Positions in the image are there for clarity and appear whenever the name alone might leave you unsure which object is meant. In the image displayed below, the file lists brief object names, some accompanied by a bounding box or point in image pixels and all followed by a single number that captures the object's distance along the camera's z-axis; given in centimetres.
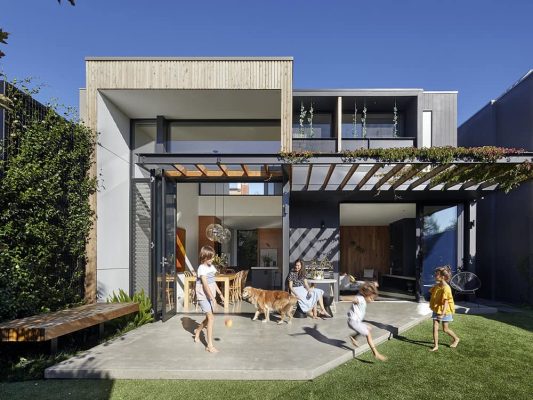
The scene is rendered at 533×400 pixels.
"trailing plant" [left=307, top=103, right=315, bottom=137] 1022
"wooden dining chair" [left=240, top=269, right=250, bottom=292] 1051
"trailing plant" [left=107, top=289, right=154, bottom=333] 691
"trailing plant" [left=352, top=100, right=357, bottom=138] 1052
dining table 844
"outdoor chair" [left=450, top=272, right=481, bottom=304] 873
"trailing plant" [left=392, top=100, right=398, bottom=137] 1048
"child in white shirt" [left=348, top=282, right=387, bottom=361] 497
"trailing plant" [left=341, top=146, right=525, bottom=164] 614
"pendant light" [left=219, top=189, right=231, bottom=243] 1100
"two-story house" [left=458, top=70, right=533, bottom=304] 1008
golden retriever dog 692
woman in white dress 723
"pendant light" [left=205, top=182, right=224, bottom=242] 1091
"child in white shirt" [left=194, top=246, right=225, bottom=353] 526
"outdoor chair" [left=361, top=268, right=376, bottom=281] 1376
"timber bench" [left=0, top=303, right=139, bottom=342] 464
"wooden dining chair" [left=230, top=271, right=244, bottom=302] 961
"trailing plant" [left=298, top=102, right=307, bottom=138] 1033
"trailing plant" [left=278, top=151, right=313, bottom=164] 666
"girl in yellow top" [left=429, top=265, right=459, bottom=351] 556
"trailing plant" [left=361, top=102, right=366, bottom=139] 1048
